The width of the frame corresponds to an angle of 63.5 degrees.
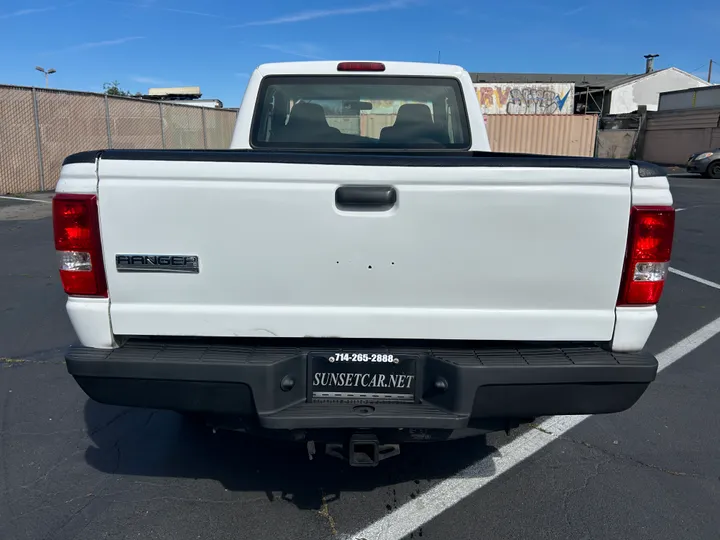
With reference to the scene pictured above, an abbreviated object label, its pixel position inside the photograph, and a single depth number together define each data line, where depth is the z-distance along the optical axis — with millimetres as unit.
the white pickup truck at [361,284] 2258
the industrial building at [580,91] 33250
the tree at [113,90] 47325
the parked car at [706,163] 22953
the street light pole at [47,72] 38719
